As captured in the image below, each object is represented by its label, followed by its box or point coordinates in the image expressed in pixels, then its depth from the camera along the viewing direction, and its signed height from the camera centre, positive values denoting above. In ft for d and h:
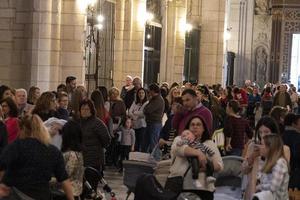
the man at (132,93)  53.62 -2.21
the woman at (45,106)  34.22 -2.10
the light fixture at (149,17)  75.97 +4.74
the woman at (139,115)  50.39 -3.49
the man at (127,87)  58.13 -1.94
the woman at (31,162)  22.29 -3.06
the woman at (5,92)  37.08 -1.68
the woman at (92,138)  32.09 -3.26
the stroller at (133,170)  30.45 -4.33
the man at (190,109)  32.22 -1.92
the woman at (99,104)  38.11 -2.17
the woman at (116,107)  48.93 -2.93
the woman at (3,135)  26.96 -2.75
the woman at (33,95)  40.27 -1.90
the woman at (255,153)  27.12 -3.18
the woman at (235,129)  42.01 -3.58
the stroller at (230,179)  29.68 -4.52
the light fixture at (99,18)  63.77 +3.65
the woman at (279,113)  36.45 -2.27
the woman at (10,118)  30.14 -2.41
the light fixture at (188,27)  88.10 +4.38
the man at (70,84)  47.24 -1.47
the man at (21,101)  37.70 -2.11
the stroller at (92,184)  29.27 -4.93
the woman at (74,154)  27.45 -3.42
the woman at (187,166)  24.84 -3.38
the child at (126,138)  49.78 -5.02
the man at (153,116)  48.85 -3.51
